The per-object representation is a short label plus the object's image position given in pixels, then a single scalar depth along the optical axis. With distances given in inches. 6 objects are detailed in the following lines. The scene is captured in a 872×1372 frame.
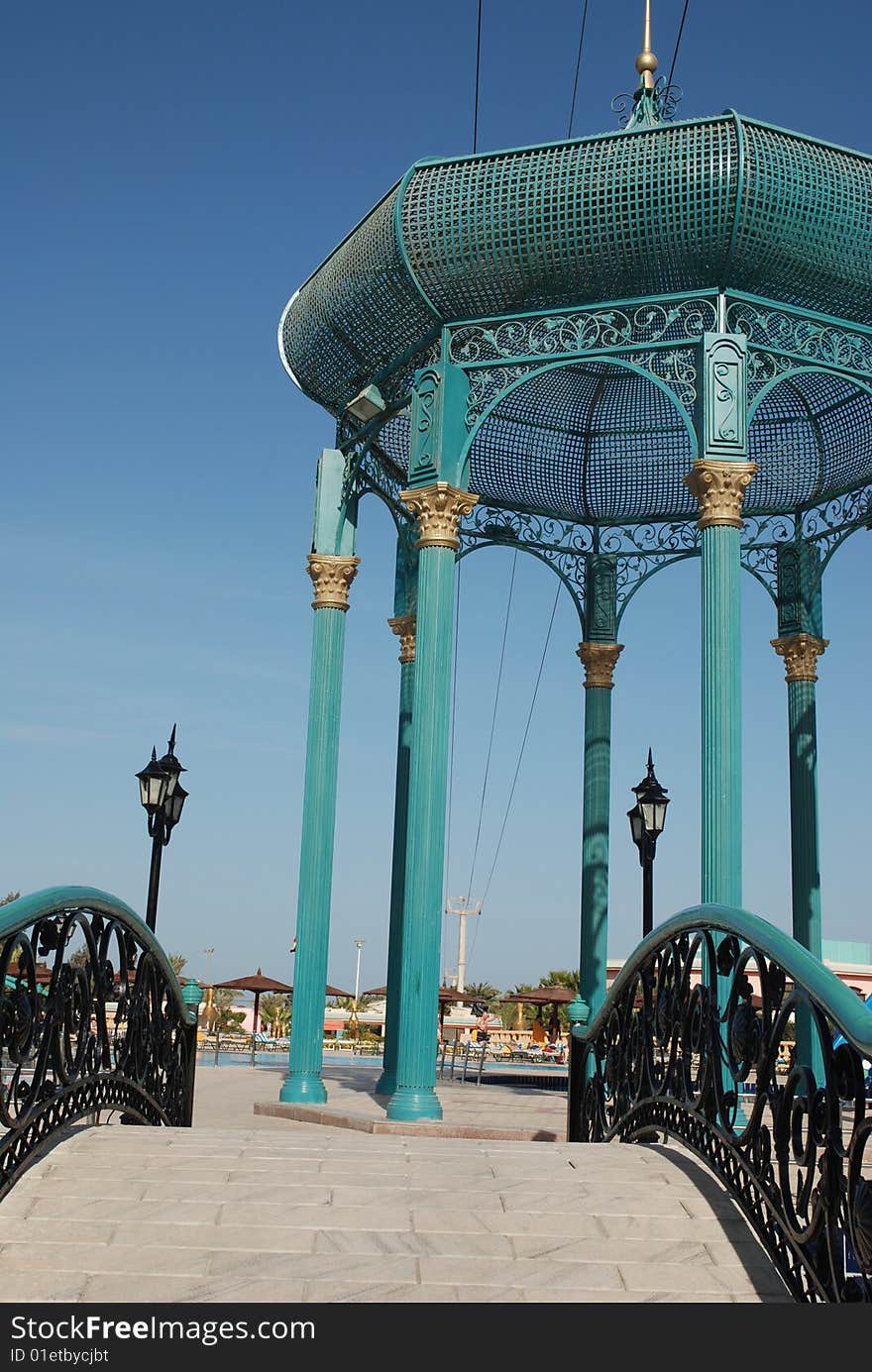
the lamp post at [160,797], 542.3
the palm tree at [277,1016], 1836.6
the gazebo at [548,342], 494.6
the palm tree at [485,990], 2557.3
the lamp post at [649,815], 559.8
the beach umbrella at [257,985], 1215.6
